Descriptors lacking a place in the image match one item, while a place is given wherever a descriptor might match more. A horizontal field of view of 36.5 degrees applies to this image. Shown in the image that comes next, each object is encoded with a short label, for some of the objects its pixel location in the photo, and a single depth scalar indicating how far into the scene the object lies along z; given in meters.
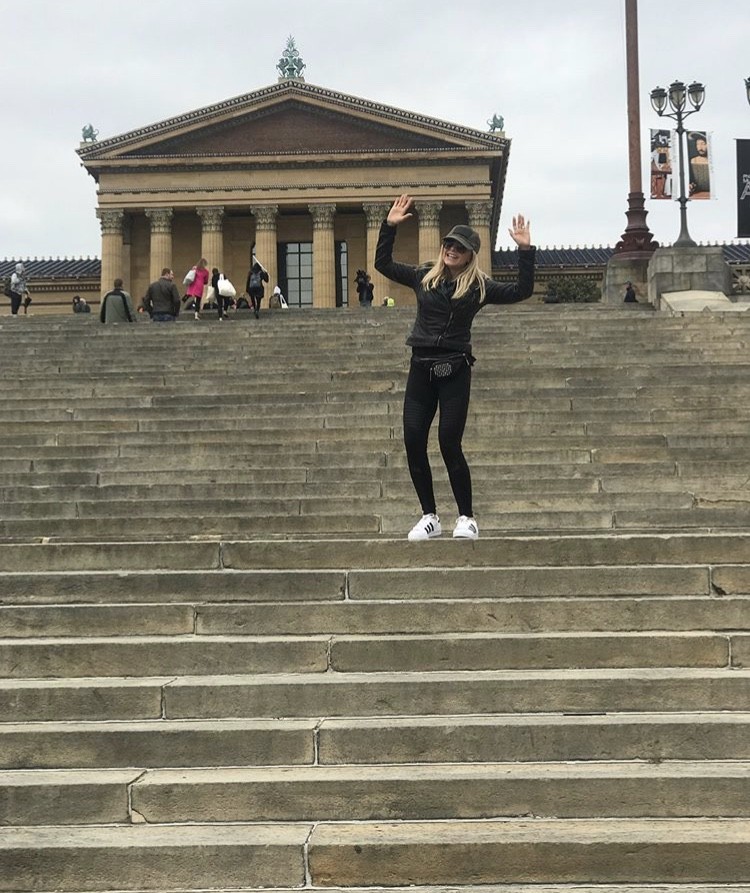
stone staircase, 4.27
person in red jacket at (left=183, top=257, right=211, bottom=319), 26.05
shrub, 44.69
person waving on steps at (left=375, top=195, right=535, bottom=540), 6.49
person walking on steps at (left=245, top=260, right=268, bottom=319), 26.66
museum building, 46.97
